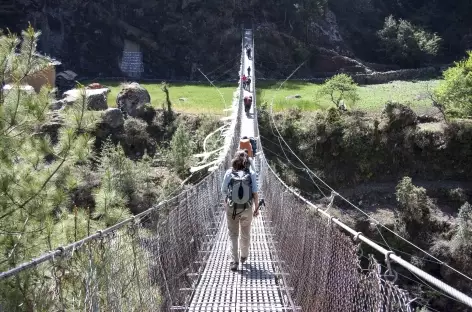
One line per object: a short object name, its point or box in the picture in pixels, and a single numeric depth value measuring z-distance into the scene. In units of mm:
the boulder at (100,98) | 16062
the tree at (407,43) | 26766
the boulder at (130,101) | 18172
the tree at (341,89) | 18031
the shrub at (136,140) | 17484
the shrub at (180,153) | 15028
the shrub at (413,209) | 14727
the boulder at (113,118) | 16966
